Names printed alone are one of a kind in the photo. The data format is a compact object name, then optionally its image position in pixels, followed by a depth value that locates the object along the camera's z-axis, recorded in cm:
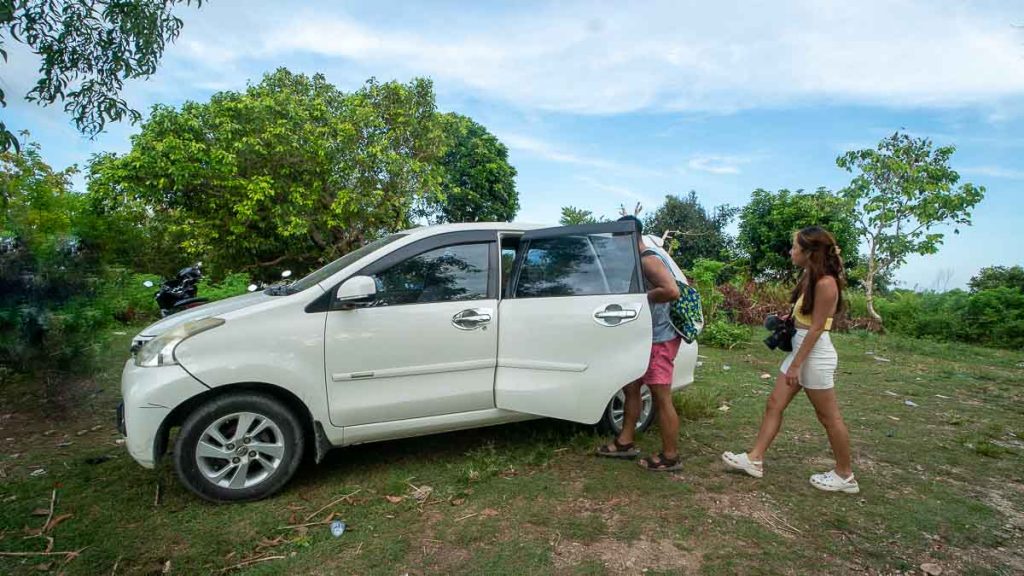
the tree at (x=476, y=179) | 3089
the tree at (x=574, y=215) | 1645
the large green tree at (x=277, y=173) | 1598
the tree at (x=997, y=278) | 1585
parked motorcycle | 623
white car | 323
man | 371
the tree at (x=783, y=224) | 1598
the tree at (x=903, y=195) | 1309
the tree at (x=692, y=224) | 2692
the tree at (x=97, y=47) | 411
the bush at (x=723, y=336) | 1001
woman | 336
